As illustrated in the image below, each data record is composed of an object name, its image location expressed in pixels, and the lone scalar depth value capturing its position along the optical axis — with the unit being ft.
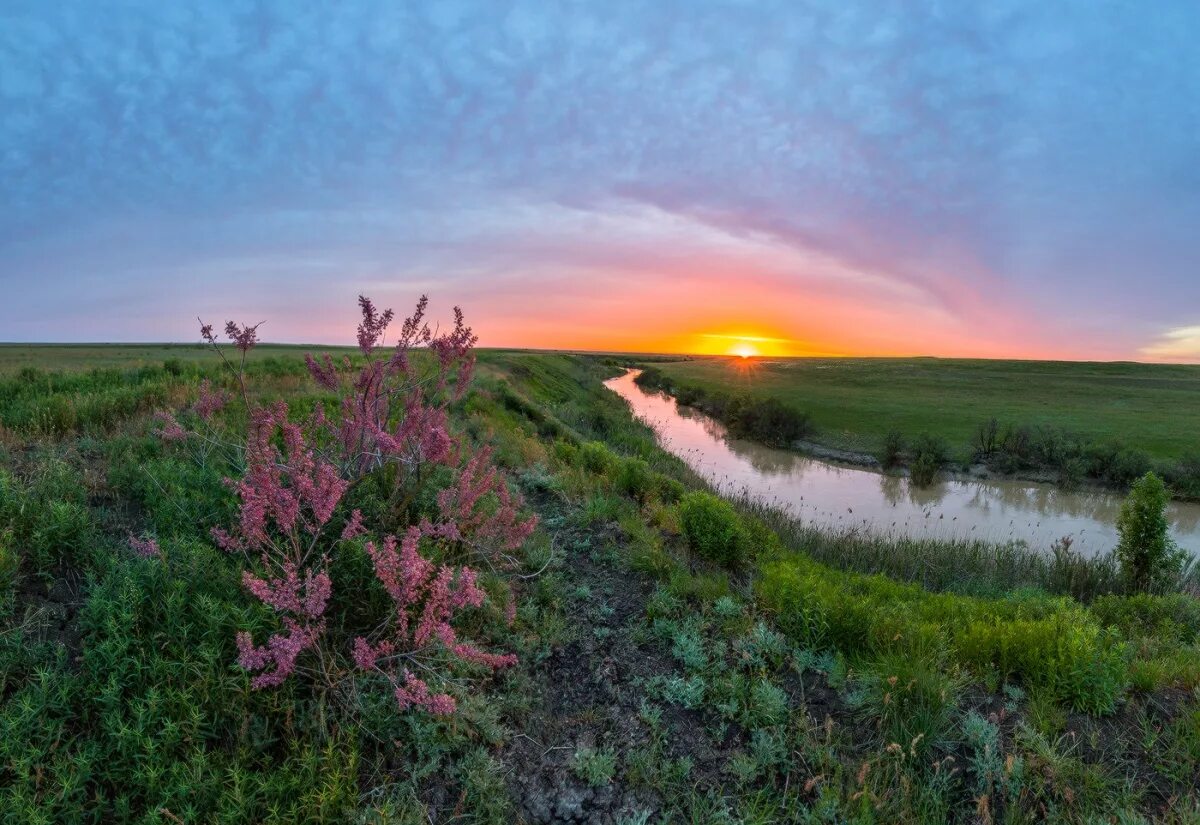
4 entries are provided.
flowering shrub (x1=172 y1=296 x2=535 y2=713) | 10.18
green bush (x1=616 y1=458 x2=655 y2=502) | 28.02
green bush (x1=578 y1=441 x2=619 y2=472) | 32.46
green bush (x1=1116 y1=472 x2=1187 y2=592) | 30.32
